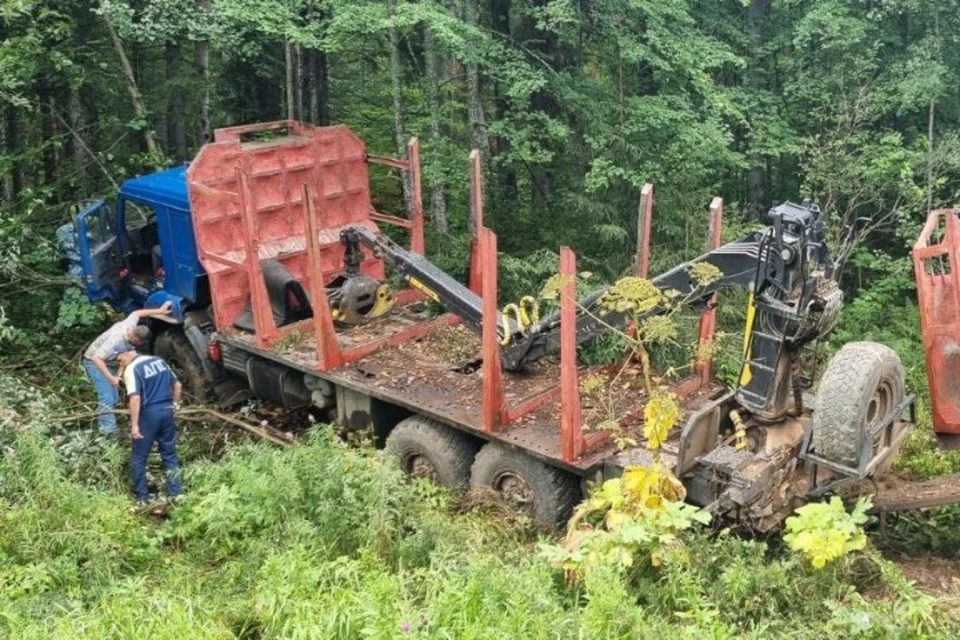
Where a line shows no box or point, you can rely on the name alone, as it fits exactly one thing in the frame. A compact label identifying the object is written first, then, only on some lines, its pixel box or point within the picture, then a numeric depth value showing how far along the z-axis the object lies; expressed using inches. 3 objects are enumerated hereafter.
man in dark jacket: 285.9
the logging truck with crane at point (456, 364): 234.4
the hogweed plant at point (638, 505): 201.6
